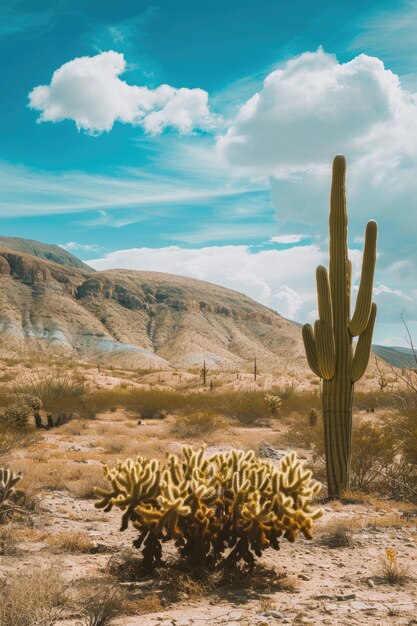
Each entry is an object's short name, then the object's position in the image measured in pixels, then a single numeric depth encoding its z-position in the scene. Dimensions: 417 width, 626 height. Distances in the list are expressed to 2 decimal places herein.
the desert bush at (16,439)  11.39
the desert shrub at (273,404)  24.70
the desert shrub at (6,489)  7.60
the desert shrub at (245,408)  24.11
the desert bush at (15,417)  17.98
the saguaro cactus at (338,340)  9.72
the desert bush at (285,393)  28.79
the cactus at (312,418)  18.95
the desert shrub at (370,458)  10.74
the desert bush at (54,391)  21.98
